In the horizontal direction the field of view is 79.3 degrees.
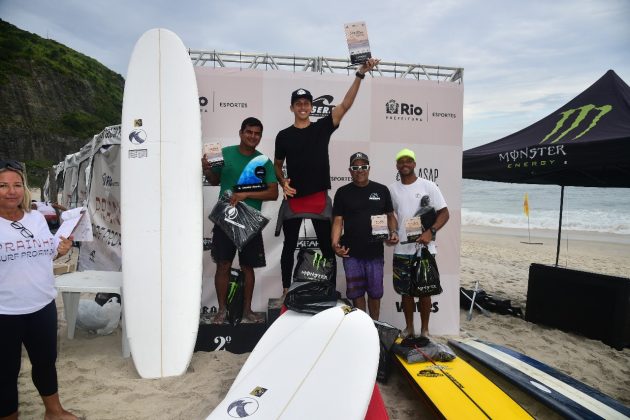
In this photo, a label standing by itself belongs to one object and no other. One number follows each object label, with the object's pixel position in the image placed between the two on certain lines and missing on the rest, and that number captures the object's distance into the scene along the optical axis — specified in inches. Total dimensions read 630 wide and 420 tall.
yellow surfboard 82.1
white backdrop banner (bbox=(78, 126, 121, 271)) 196.5
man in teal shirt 114.8
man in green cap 118.7
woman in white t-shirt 68.6
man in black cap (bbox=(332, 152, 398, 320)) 116.0
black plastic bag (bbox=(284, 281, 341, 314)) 110.0
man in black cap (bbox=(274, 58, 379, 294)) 113.8
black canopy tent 130.0
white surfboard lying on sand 66.6
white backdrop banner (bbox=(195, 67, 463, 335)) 140.9
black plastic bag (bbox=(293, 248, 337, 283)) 115.3
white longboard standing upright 109.4
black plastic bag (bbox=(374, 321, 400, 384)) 105.3
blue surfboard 85.8
